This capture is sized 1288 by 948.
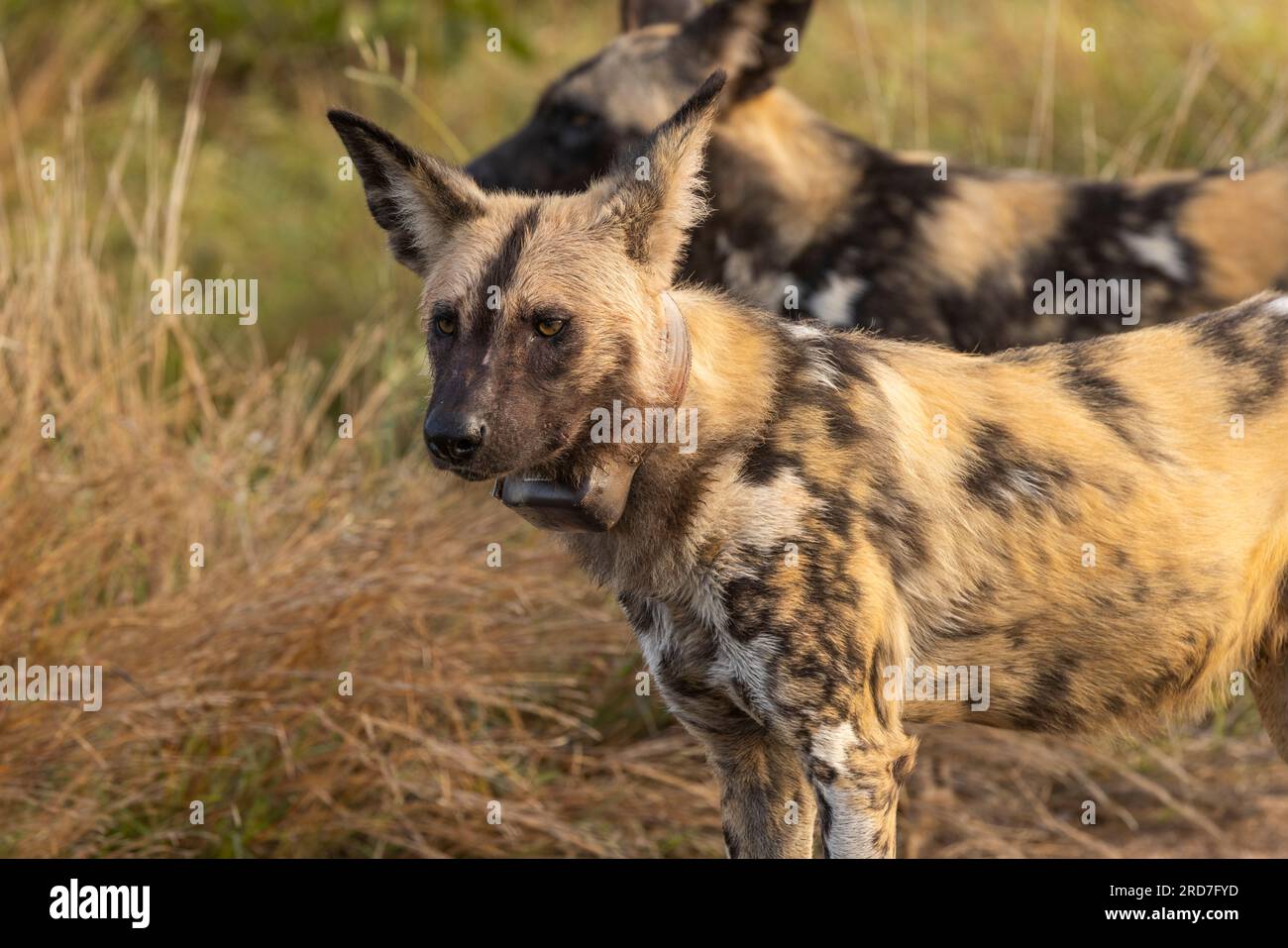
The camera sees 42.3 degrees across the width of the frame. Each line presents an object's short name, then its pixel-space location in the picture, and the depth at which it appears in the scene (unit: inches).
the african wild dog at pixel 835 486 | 112.3
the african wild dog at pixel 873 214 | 189.2
